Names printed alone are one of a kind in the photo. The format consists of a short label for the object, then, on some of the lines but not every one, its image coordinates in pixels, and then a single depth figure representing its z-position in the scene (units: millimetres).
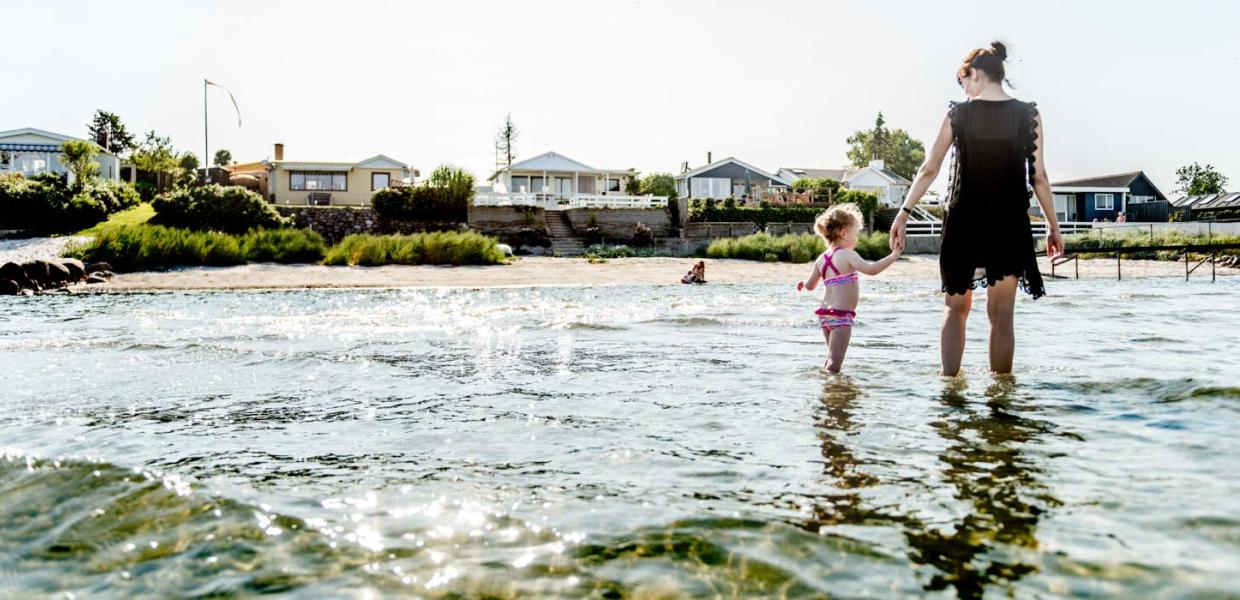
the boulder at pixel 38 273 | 23397
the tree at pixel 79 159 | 45125
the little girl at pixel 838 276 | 6898
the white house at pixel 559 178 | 60312
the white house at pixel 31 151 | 54156
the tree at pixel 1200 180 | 91688
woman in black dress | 6035
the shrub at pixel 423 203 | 43719
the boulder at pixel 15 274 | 22891
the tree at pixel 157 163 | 58656
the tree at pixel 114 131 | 92750
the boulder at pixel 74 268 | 24823
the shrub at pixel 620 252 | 37750
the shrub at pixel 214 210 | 35188
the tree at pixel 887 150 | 124625
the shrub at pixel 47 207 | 37219
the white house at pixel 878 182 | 68188
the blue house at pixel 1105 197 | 67188
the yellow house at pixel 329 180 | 54188
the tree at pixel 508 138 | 118250
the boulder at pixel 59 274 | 23939
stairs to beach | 39219
